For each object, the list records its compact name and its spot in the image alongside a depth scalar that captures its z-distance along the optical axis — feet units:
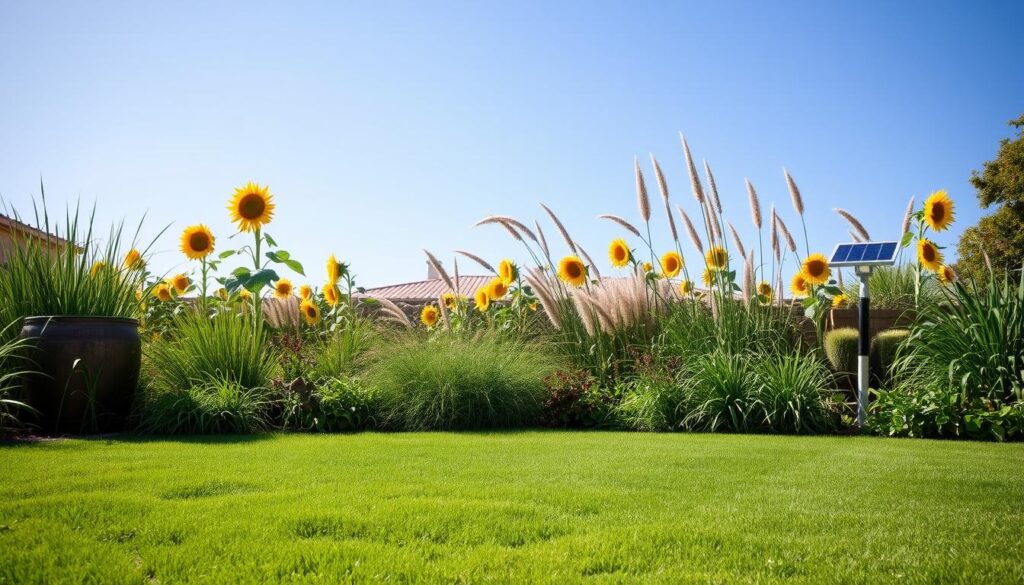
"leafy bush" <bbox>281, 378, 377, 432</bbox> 18.88
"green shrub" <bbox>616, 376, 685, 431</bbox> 18.89
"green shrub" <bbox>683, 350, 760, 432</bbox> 18.34
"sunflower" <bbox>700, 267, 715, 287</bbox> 21.77
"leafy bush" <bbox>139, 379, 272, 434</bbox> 17.62
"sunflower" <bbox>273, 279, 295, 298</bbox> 26.96
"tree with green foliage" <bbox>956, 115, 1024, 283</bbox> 58.75
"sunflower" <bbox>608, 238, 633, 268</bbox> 23.45
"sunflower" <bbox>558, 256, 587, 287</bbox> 22.86
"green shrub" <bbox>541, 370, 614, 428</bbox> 19.72
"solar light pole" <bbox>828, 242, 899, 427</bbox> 18.43
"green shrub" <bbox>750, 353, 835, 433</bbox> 18.17
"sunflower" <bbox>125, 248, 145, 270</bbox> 21.25
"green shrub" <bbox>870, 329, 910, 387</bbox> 20.61
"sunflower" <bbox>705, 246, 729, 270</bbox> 21.70
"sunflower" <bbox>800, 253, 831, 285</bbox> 21.48
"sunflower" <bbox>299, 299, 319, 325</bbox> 25.29
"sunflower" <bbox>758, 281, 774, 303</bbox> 23.09
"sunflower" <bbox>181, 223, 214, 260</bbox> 22.12
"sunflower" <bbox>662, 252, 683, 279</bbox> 23.24
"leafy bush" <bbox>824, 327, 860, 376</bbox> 20.58
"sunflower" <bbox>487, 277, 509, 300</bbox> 25.25
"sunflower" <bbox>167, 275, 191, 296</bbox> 28.02
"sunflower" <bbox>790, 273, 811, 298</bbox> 23.38
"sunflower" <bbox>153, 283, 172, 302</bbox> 27.17
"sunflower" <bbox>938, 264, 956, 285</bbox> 21.96
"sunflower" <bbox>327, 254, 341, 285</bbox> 26.27
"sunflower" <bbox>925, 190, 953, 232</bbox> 20.80
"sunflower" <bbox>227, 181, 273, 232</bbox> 20.66
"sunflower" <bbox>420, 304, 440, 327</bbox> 27.37
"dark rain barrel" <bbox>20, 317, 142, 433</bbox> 17.37
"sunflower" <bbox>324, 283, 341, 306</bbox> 26.03
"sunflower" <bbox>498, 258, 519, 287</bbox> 25.62
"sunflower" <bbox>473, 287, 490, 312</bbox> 25.04
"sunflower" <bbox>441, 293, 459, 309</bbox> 29.35
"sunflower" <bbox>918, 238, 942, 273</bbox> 21.22
